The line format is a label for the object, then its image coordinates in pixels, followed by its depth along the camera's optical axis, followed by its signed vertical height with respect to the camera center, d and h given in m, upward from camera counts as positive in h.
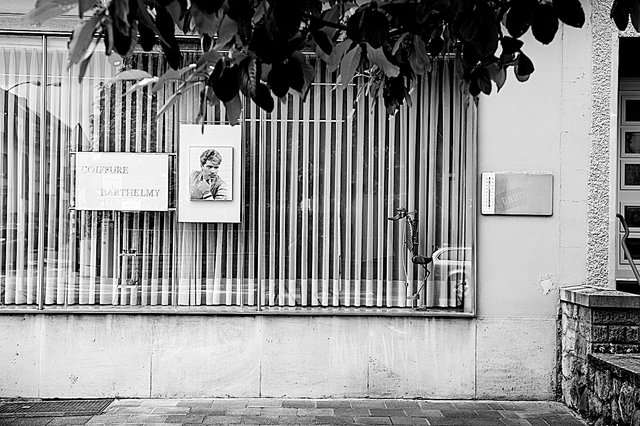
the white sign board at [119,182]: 8.15 +0.27
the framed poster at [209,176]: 8.17 +0.34
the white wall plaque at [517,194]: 8.10 +0.18
